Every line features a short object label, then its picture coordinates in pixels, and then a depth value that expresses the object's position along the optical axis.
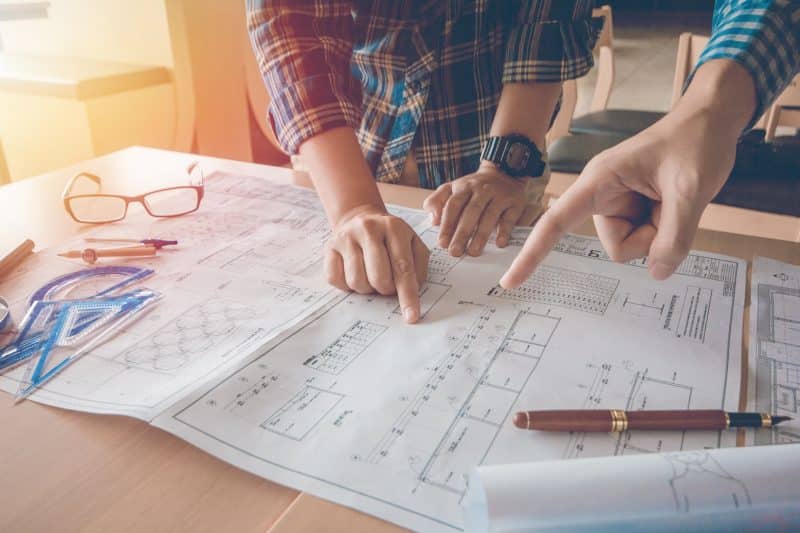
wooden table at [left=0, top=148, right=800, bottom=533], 0.31
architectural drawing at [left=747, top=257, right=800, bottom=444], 0.37
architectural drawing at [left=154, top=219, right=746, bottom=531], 0.33
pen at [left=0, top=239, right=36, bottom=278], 0.58
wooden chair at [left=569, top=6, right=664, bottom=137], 1.57
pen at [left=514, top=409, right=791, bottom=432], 0.35
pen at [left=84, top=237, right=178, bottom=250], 0.62
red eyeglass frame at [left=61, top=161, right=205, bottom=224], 0.71
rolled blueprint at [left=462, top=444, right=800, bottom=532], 0.26
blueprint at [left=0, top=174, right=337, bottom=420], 0.41
